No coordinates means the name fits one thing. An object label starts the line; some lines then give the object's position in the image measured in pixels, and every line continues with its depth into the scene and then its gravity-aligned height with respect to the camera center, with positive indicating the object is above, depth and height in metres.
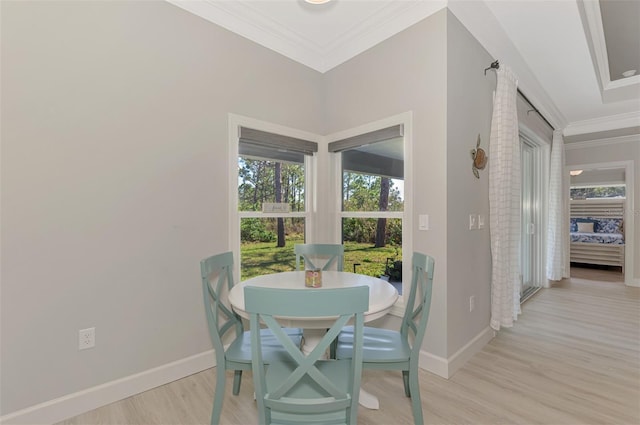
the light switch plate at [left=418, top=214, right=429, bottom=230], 2.21 -0.07
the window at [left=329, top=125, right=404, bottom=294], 2.53 +0.11
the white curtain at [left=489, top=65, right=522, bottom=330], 2.55 +0.16
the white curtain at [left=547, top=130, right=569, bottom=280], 4.53 -0.04
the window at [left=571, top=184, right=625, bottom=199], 7.31 +0.53
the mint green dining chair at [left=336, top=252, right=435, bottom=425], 1.53 -0.75
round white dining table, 1.29 -0.45
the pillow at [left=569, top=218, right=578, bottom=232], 7.61 -0.31
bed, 5.93 -0.47
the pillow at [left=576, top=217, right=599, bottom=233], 7.27 -0.22
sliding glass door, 4.25 -0.09
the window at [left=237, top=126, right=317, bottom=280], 2.50 +0.14
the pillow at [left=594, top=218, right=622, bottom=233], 6.89 -0.32
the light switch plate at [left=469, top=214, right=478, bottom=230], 2.40 -0.08
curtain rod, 2.58 +1.35
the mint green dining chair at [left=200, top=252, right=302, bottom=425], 1.52 -0.74
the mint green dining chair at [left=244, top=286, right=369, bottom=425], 1.04 -0.53
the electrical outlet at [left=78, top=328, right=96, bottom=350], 1.71 -0.74
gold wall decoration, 2.45 +0.46
